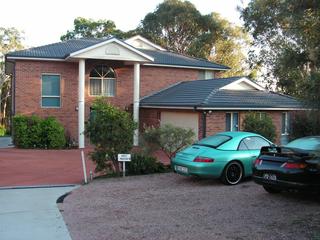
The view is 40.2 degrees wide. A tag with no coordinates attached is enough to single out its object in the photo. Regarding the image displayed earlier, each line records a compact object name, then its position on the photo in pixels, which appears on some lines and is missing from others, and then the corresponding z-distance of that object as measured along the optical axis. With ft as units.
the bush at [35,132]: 74.23
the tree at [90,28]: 178.09
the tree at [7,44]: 157.28
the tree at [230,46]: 137.80
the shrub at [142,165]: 44.45
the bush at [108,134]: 42.70
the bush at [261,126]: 57.11
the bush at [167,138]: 47.14
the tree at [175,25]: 139.64
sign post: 41.11
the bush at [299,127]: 77.25
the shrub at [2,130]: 133.28
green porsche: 35.99
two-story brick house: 70.38
